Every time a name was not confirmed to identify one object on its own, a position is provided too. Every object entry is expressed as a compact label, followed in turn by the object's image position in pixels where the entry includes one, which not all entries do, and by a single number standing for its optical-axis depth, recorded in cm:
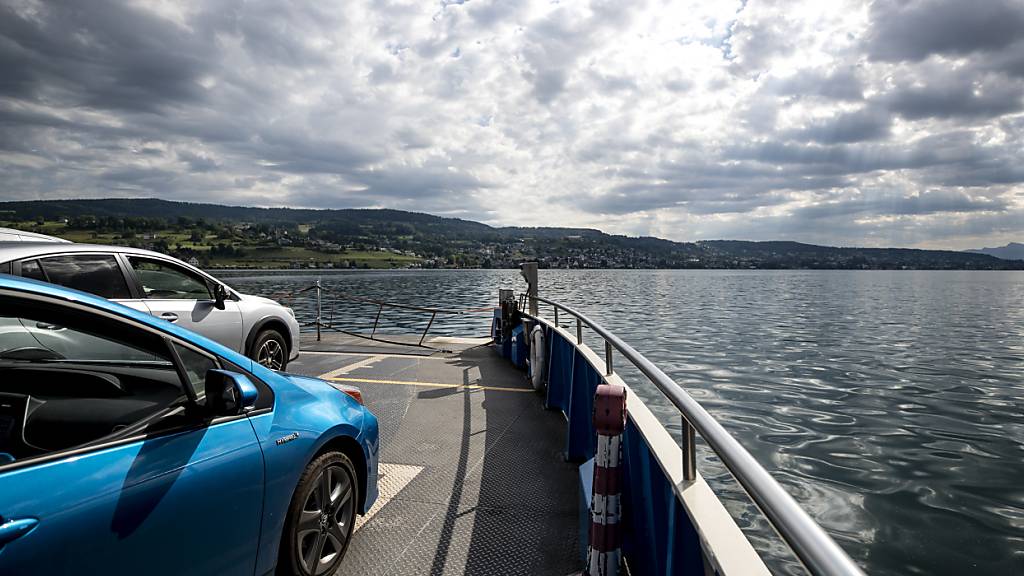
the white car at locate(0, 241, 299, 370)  486
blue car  169
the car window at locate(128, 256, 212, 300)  607
